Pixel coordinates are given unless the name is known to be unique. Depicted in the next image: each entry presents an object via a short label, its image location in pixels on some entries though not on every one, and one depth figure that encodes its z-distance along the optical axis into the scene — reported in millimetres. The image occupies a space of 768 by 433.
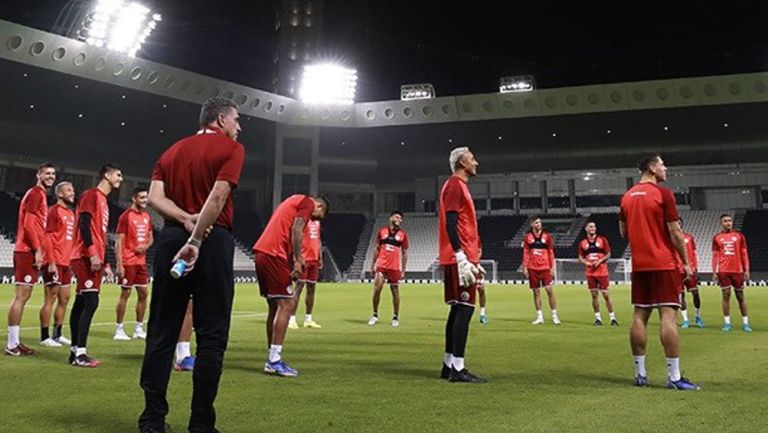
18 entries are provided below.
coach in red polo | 3955
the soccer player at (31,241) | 8359
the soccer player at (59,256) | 8664
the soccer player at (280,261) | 7129
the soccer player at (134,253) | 10227
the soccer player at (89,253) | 7406
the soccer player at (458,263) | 6488
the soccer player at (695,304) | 12897
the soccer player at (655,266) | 6246
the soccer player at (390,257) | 14117
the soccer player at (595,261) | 14062
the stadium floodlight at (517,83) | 39188
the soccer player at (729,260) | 12906
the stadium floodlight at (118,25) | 31406
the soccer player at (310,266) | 12800
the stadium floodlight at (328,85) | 42094
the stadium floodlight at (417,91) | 41906
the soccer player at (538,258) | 14719
